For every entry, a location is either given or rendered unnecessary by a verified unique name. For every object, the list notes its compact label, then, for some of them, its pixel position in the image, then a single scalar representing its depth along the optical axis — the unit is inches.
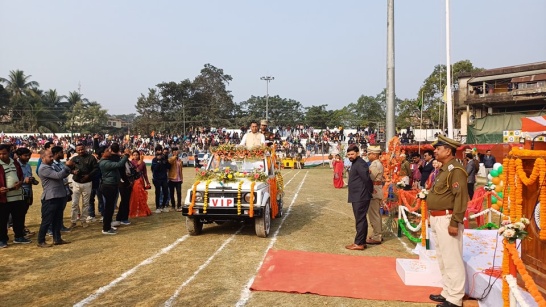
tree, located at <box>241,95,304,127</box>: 2564.0
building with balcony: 1050.1
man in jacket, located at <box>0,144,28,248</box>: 280.8
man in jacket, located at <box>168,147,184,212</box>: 444.5
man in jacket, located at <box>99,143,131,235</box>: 327.6
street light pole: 1985.7
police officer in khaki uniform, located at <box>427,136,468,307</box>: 180.9
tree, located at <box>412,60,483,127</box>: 1612.9
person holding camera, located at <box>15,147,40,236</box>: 307.9
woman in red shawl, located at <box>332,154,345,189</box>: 735.1
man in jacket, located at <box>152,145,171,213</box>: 429.7
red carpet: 204.5
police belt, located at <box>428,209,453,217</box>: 187.8
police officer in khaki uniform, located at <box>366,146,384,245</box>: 315.3
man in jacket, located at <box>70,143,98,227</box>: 344.5
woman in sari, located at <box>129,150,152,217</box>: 419.8
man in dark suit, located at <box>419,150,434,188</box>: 407.2
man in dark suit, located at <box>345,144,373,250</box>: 293.3
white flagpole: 617.6
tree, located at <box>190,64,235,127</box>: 2262.6
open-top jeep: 311.9
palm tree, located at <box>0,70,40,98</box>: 2337.6
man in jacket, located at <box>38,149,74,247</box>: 287.0
